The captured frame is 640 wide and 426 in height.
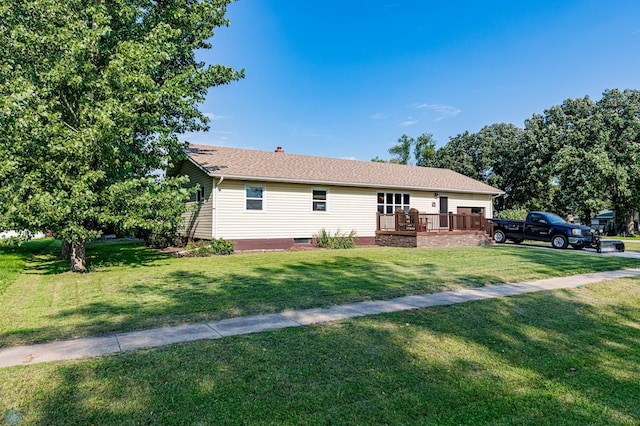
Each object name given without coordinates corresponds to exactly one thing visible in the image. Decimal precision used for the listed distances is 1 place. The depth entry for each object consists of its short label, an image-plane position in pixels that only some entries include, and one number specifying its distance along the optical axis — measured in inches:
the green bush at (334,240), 685.9
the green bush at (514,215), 1221.1
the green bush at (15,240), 352.5
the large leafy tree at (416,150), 1893.5
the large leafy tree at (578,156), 1208.2
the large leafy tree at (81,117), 348.8
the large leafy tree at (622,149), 1180.5
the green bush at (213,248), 571.9
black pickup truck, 685.9
